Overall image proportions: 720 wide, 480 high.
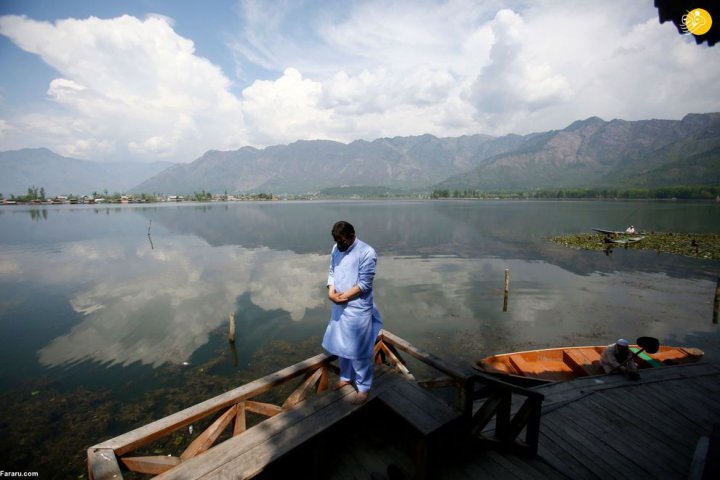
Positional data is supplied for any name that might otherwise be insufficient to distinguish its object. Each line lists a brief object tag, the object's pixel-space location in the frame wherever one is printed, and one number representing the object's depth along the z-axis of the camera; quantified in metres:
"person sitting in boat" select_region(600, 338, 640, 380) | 8.67
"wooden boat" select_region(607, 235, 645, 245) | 43.59
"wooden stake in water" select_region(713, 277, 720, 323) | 18.56
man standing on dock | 4.82
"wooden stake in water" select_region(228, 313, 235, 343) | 15.54
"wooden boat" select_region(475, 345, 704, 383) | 11.33
